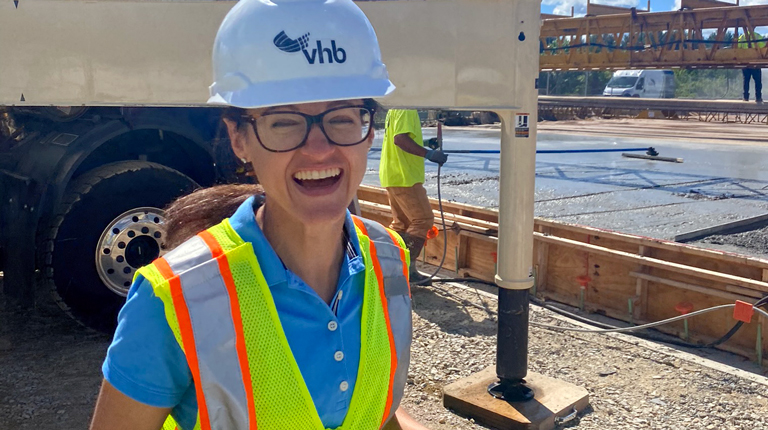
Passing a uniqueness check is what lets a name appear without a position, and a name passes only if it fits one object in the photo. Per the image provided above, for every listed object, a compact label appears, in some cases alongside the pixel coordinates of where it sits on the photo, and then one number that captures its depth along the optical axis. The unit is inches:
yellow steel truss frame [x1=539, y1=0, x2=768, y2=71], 584.4
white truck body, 140.3
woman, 53.4
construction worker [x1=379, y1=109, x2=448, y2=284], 259.3
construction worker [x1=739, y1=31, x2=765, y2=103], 585.0
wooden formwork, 195.8
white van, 1219.9
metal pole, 145.7
